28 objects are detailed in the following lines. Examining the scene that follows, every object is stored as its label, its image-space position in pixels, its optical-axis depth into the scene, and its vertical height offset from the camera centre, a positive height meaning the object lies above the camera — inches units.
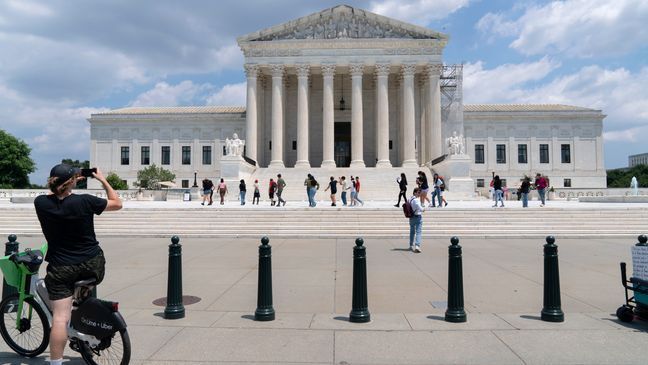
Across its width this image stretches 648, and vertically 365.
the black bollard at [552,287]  255.4 -50.6
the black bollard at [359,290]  253.6 -51.4
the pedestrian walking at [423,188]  910.5 +11.8
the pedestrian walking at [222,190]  1183.7 +13.2
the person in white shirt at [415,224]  546.6 -34.7
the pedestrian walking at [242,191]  1149.1 +10.2
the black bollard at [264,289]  258.4 -51.7
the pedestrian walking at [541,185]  969.3 +17.2
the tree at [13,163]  2674.7 +194.1
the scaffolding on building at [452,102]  2306.8 +451.1
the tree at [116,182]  2250.2 +67.6
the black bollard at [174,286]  261.3 -50.2
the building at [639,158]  7244.1 +543.6
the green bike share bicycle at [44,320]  180.4 -49.7
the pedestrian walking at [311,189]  968.9 +11.8
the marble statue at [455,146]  1598.2 +163.6
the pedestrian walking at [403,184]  959.3 +20.8
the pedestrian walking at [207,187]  1090.1 +18.2
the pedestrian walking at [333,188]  1066.7 +14.9
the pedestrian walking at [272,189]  1083.3 +13.7
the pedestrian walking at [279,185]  1032.7 +22.2
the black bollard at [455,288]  256.4 -51.0
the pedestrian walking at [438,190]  954.7 +8.2
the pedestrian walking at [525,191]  926.8 +4.8
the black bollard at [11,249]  259.9 -30.0
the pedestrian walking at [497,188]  975.8 +11.7
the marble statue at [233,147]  1613.2 +164.2
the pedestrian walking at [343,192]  1078.0 +5.8
